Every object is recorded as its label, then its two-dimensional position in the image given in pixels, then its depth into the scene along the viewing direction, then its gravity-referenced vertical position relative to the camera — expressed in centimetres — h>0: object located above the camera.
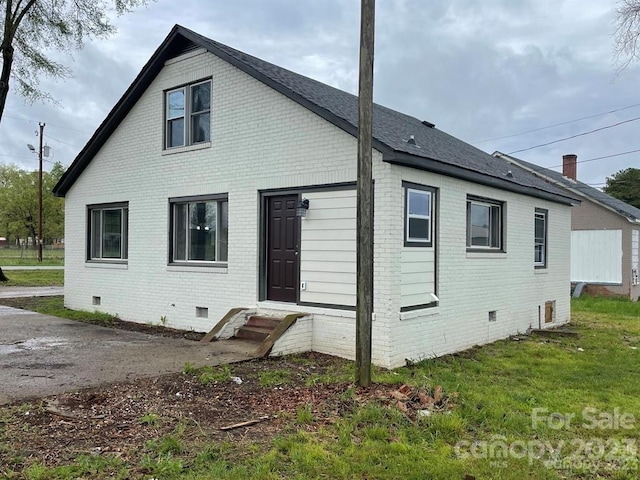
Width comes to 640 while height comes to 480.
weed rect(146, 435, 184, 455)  417 -175
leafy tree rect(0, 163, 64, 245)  4919 +276
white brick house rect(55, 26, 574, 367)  788 +35
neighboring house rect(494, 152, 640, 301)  2036 -22
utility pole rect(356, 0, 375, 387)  593 +69
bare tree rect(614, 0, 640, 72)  1088 +452
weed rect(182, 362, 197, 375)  655 -174
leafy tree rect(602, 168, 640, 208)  4597 +490
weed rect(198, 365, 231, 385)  622 -177
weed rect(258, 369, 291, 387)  622 -180
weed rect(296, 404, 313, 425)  489 -175
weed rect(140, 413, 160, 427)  478 -175
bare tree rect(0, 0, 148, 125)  1695 +705
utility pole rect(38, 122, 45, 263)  3197 +363
